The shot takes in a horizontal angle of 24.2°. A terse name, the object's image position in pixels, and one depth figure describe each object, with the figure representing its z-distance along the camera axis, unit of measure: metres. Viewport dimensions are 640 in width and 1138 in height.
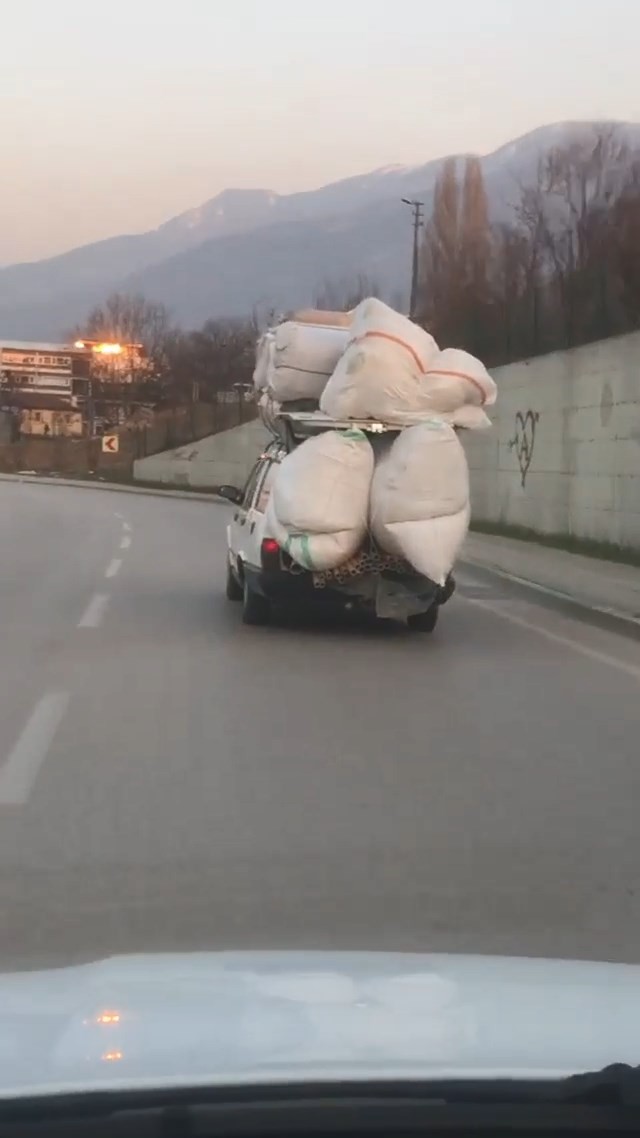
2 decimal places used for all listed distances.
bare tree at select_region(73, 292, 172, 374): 131.25
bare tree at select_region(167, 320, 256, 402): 99.19
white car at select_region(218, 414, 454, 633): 13.29
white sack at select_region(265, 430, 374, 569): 12.91
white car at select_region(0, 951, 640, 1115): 2.42
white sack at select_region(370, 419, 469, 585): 12.89
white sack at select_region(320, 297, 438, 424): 13.42
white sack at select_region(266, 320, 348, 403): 15.20
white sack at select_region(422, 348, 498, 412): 13.64
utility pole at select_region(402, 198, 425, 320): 58.47
